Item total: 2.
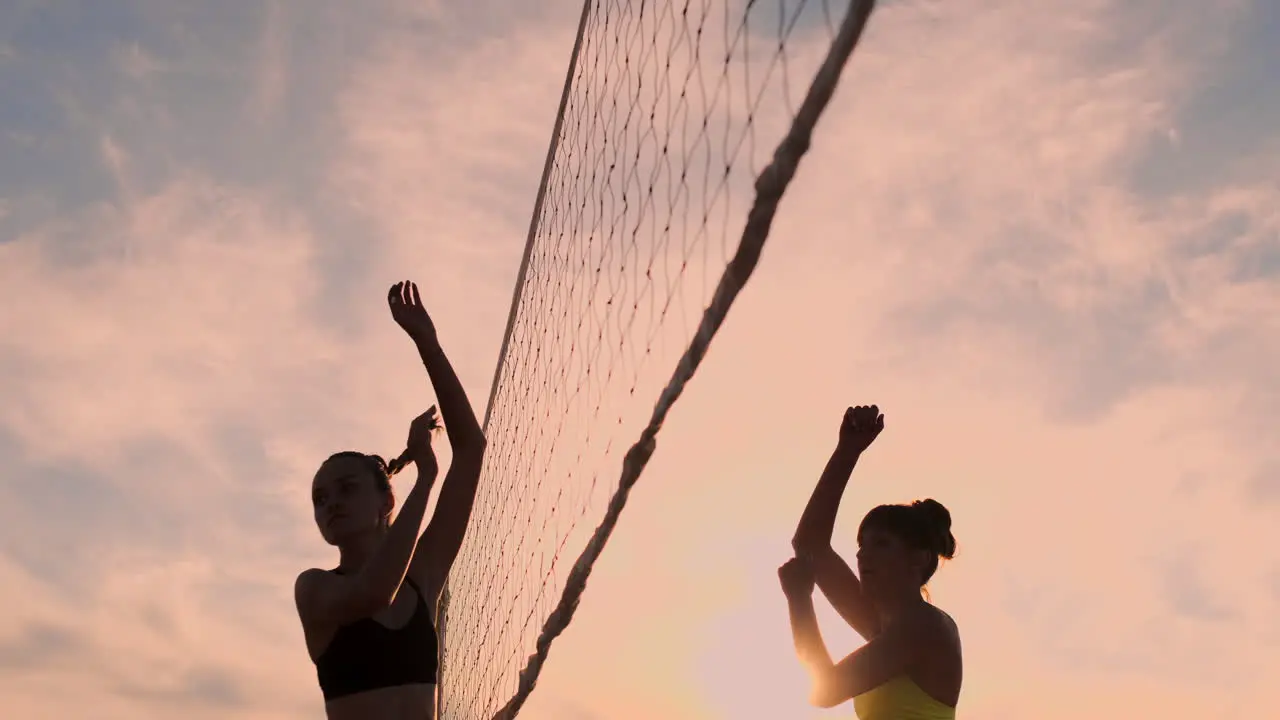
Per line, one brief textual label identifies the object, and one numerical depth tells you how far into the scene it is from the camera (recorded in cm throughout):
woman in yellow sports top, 313
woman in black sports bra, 277
